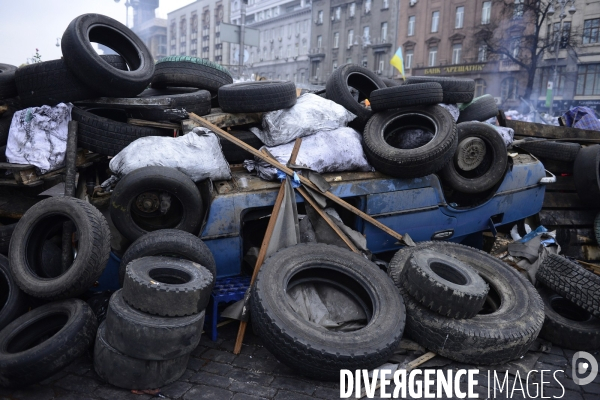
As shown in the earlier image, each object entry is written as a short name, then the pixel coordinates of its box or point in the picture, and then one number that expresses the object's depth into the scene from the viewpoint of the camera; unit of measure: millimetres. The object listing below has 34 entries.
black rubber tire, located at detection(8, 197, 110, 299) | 3236
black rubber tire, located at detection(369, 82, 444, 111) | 4789
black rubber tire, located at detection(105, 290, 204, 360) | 2875
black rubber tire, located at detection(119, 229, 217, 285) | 3459
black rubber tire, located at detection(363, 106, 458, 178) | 4586
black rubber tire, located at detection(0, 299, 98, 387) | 2850
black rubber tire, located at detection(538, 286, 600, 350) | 3846
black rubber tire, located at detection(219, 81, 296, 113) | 4750
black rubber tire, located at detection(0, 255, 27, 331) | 3350
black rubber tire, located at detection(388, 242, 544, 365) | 3459
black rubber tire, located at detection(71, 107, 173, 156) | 4371
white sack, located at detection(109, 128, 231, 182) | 3932
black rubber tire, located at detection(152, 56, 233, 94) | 5328
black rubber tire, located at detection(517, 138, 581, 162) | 6434
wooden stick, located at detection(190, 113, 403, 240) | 4254
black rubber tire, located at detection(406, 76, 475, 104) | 5816
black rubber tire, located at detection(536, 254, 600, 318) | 3850
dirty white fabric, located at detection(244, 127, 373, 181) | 4426
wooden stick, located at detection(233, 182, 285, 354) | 3650
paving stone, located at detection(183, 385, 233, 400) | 2963
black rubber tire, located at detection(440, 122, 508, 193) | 5167
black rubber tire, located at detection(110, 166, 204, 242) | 3697
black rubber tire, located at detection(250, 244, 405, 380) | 3086
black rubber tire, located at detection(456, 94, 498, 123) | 6246
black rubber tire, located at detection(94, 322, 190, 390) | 2943
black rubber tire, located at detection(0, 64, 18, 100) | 4570
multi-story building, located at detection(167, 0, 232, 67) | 73350
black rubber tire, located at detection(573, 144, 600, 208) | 5898
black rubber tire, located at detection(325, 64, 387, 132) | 5387
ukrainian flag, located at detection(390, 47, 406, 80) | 8312
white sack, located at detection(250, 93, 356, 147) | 4707
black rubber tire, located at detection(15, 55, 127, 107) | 4371
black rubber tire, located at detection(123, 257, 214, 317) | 2959
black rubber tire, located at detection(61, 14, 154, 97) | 4238
